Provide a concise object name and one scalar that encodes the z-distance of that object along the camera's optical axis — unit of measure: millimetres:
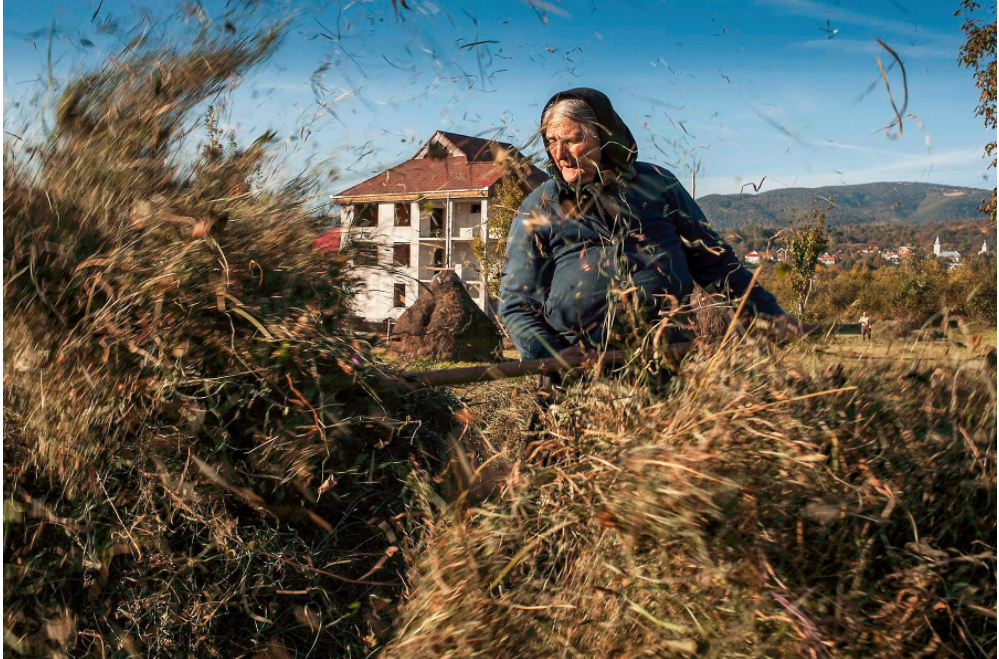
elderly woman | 2279
